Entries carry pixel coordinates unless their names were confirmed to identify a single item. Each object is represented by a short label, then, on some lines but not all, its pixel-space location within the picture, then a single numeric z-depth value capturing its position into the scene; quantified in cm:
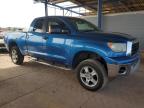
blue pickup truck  231
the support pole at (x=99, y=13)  570
